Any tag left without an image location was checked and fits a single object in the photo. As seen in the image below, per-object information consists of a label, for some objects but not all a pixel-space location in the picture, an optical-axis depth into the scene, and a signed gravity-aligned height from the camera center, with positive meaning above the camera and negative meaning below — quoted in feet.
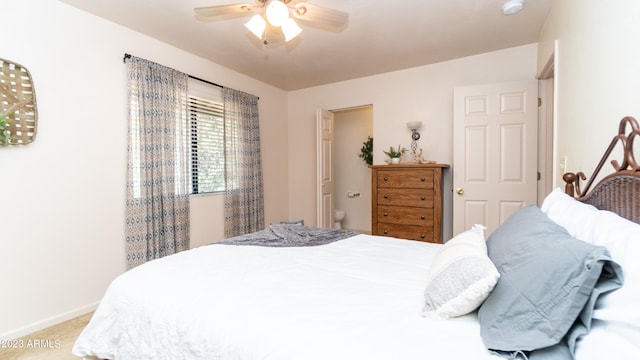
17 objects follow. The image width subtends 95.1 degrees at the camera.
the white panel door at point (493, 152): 9.86 +0.74
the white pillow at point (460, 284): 3.09 -1.23
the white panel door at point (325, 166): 13.87 +0.37
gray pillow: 2.42 -1.11
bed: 2.45 -1.55
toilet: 16.85 -2.50
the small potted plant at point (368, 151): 16.57 +1.26
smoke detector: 7.52 +4.34
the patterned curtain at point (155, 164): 8.85 +0.37
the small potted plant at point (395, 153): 12.00 +0.86
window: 10.94 +1.46
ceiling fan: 6.18 +3.63
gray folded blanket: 6.59 -1.51
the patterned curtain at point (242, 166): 12.06 +0.36
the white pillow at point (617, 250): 2.20 -0.69
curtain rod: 8.74 +3.56
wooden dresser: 10.42 -1.03
